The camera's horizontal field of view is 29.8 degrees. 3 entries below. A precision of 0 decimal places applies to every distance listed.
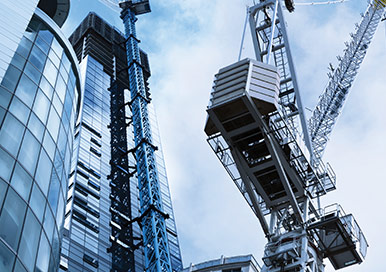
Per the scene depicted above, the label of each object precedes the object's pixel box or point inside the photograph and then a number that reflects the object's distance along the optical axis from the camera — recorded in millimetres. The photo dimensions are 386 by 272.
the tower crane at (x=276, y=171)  50469
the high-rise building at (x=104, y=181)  83938
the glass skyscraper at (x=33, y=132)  32219
